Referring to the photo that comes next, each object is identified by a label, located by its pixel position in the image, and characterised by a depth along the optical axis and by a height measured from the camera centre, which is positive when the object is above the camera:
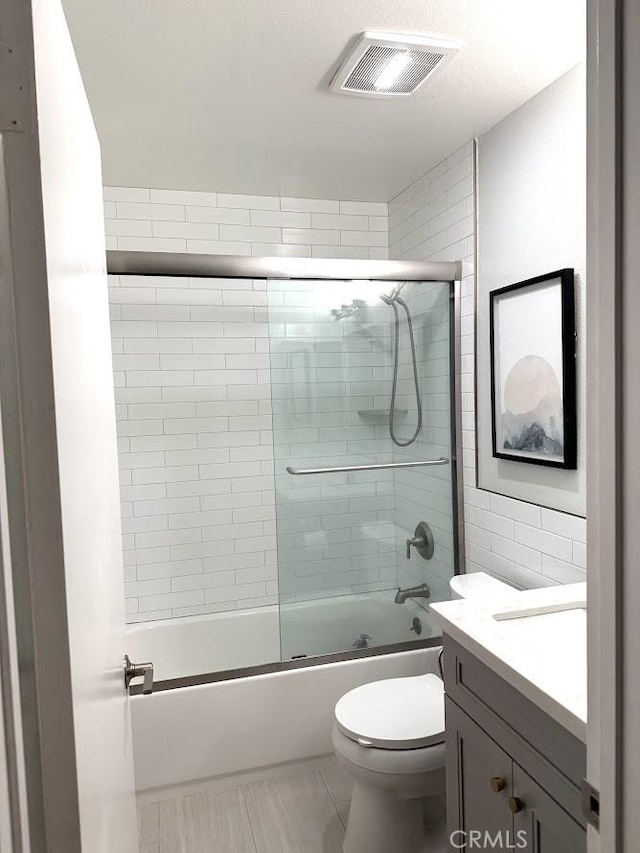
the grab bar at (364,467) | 2.41 -0.35
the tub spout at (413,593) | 2.57 -0.93
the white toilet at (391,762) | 1.74 -1.13
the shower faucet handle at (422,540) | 2.59 -0.70
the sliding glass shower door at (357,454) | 2.40 -0.29
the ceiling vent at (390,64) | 1.67 +0.98
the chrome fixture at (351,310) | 2.40 +0.31
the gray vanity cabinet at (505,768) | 1.10 -0.83
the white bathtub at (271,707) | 2.19 -1.23
